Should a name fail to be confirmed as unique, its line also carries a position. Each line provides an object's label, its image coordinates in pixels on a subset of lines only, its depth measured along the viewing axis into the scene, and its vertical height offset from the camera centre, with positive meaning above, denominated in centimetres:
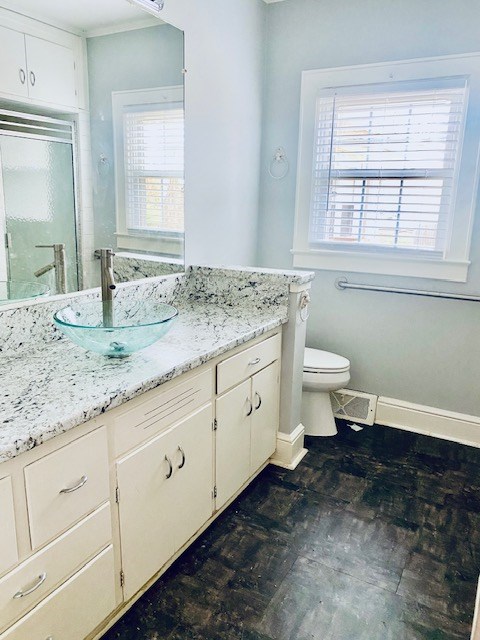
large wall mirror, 158 +24
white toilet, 273 -97
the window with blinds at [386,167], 259 +27
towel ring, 303 +31
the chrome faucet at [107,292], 172 -30
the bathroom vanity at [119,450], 115 -72
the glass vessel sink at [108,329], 149 -40
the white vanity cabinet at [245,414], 193 -87
